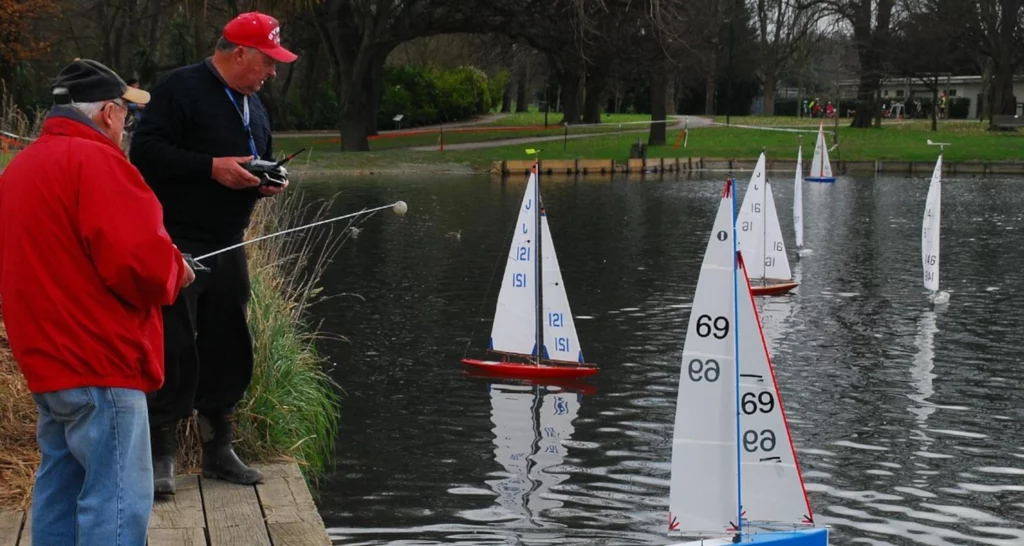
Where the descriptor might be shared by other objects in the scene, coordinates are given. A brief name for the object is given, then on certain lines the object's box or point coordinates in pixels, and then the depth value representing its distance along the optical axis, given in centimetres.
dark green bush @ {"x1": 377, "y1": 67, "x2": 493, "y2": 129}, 6244
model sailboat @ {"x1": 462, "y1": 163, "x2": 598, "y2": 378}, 1434
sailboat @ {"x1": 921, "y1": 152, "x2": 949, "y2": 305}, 1845
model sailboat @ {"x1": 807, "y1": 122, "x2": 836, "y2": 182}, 4309
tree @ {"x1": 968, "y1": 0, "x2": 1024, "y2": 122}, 5950
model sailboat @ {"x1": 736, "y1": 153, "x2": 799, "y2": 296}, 2036
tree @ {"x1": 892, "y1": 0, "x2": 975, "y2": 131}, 5994
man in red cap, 590
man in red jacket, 420
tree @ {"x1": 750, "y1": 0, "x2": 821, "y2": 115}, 7600
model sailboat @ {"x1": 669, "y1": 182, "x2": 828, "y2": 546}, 662
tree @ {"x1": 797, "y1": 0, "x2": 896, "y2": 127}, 6241
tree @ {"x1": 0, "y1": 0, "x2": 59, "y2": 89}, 3775
